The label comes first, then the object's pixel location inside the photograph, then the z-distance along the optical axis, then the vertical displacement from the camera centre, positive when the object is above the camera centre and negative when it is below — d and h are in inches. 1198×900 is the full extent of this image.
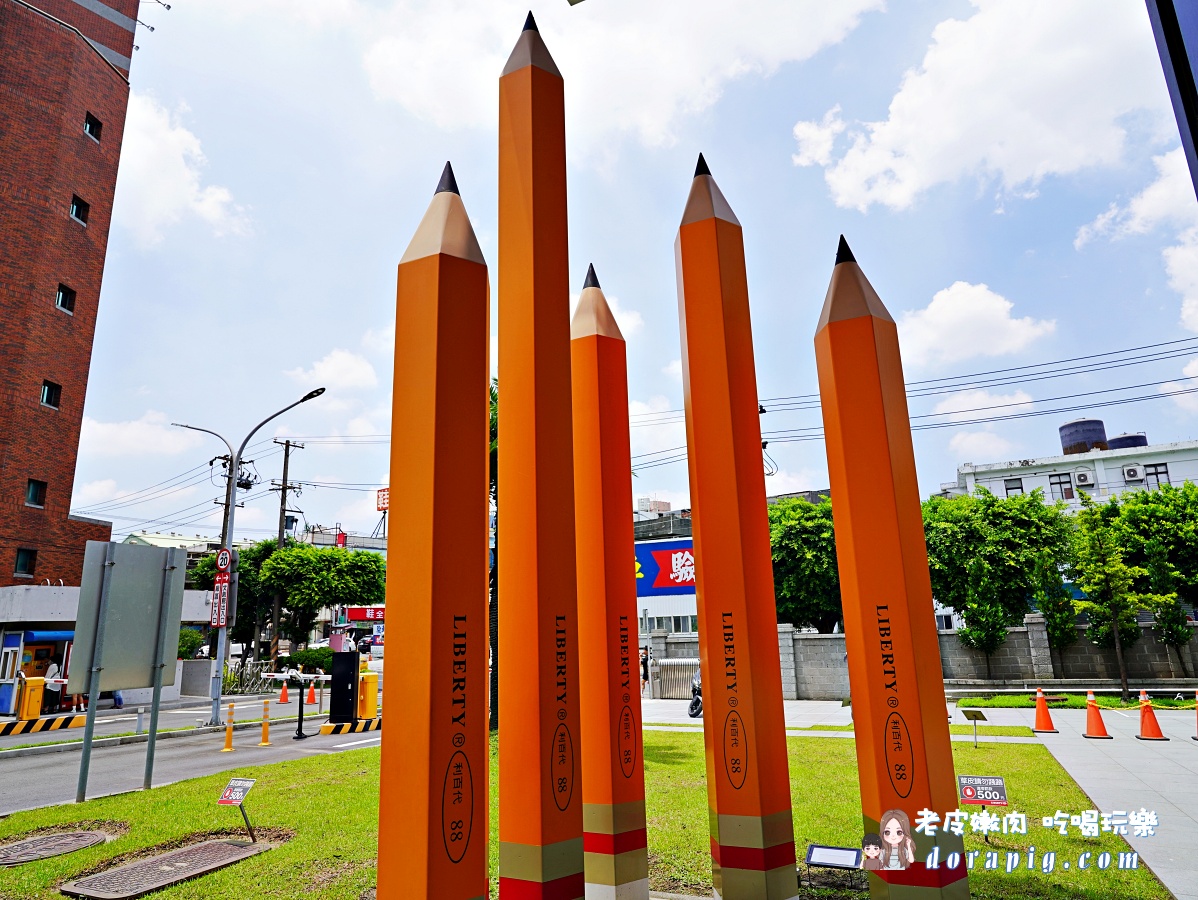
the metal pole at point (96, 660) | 398.3 -13.4
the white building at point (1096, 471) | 1946.4 +365.7
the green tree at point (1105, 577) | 883.4 +29.6
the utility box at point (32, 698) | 873.5 -73.2
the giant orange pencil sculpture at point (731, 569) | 215.9 +14.5
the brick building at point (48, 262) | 997.2 +551.5
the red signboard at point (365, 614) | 2017.7 +36.1
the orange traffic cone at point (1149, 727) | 549.3 -98.0
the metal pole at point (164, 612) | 433.7 +13.1
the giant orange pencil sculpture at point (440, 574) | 155.4 +11.4
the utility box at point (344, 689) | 719.1 -62.8
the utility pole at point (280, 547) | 1684.3 +201.3
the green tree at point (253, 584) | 1742.1 +116.9
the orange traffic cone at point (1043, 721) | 603.2 -100.0
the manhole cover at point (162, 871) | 250.2 -89.9
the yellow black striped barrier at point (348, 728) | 687.1 -97.0
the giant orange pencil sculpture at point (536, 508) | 180.1 +30.2
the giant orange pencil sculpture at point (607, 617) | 225.1 +0.6
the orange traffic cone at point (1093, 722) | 563.8 -95.3
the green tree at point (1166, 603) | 977.9 -5.6
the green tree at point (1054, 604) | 1062.4 -2.2
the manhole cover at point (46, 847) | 295.4 -90.6
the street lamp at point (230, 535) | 749.3 +109.1
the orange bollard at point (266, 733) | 648.1 -93.6
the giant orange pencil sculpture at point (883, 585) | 205.3 +7.3
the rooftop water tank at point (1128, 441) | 2102.6 +470.2
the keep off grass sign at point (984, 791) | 269.7 -70.7
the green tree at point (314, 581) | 1630.2 +110.1
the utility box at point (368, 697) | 861.8 -84.7
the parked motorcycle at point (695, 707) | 783.1 -100.6
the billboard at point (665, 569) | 1057.5 +70.5
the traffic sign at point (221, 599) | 749.9 +33.8
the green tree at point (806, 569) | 1238.9 +73.3
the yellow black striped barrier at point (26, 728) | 740.0 -94.1
